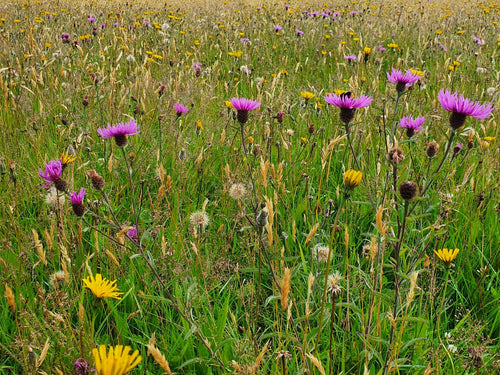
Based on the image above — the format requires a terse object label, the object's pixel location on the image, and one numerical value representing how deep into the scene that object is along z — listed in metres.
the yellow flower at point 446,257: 1.40
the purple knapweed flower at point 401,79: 1.55
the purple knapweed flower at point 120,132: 1.47
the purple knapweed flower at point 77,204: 1.38
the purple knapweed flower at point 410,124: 1.53
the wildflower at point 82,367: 1.29
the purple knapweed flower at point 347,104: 1.46
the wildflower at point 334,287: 1.29
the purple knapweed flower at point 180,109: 1.73
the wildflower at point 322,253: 1.45
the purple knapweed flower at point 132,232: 1.51
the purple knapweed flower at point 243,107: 1.51
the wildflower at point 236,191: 1.49
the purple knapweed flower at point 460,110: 1.40
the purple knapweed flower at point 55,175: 1.38
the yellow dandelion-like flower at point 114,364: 1.04
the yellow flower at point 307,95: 1.86
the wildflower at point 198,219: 1.49
